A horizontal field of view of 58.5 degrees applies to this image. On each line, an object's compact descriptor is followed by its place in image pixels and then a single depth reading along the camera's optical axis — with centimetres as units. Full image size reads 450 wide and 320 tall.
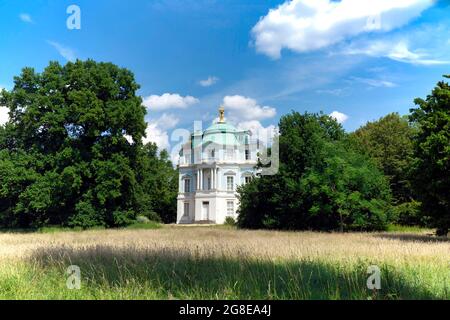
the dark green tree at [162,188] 6069
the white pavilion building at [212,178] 6378
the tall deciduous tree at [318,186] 2883
